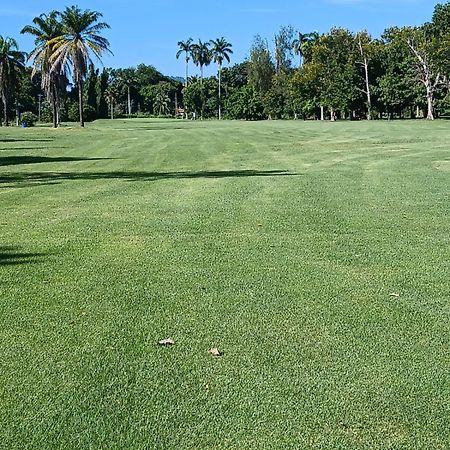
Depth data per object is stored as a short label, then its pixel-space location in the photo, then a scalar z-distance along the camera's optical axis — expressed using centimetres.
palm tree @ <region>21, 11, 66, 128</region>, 4822
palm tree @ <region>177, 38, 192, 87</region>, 11181
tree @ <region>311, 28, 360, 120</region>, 7112
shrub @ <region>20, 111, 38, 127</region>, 6469
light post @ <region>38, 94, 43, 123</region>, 9800
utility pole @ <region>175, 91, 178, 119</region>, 12422
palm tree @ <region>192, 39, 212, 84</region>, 11056
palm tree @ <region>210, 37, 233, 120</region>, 10861
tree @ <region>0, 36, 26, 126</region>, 6194
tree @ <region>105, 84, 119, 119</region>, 10698
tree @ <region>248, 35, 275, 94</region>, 9469
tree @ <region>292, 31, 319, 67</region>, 9446
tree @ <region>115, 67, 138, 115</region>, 12638
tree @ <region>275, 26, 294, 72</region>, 9725
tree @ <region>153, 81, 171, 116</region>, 12088
